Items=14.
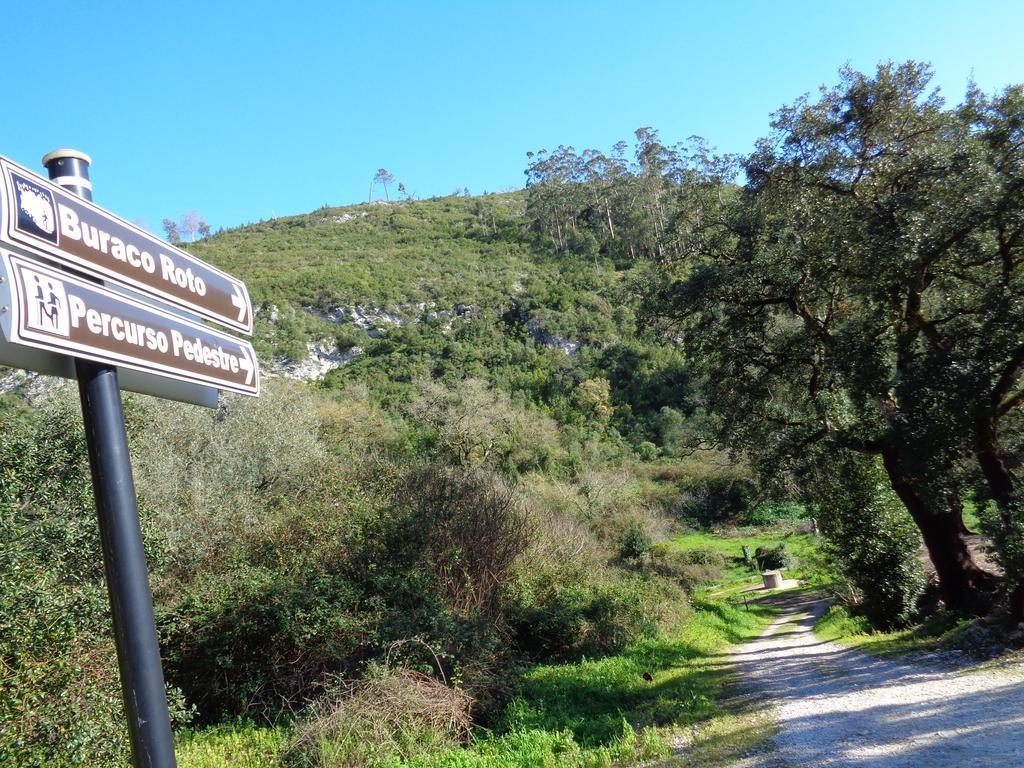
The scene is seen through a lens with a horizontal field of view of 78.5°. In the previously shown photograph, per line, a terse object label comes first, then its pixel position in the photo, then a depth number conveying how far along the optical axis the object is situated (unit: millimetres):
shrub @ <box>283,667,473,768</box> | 6699
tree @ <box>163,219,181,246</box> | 95625
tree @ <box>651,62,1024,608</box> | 9867
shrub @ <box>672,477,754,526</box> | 45750
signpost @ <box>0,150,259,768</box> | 1983
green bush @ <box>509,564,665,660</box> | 15047
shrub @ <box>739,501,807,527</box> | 48500
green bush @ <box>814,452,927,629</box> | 13961
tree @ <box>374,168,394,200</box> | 134750
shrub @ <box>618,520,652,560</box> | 28281
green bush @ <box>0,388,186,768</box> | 4898
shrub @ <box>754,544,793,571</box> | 38000
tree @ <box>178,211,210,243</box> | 108688
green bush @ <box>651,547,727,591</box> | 27891
